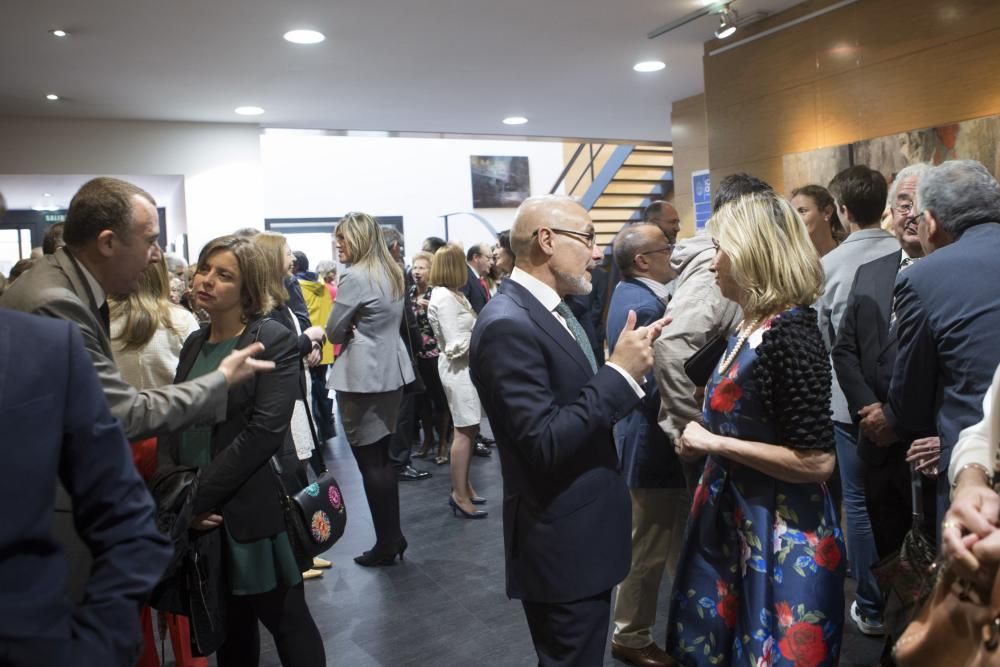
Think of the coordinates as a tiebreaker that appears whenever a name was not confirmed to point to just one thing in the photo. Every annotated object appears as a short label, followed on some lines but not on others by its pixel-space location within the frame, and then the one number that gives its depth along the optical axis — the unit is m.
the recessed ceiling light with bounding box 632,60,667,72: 7.51
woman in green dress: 2.29
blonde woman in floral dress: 1.94
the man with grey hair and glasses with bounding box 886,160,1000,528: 2.16
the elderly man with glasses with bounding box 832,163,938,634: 3.00
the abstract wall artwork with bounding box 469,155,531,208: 17.27
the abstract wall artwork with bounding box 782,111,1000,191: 4.54
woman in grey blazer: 4.22
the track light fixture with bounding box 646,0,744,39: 5.76
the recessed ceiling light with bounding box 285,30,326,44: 6.02
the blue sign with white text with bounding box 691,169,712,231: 8.26
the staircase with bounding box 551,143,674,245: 13.63
